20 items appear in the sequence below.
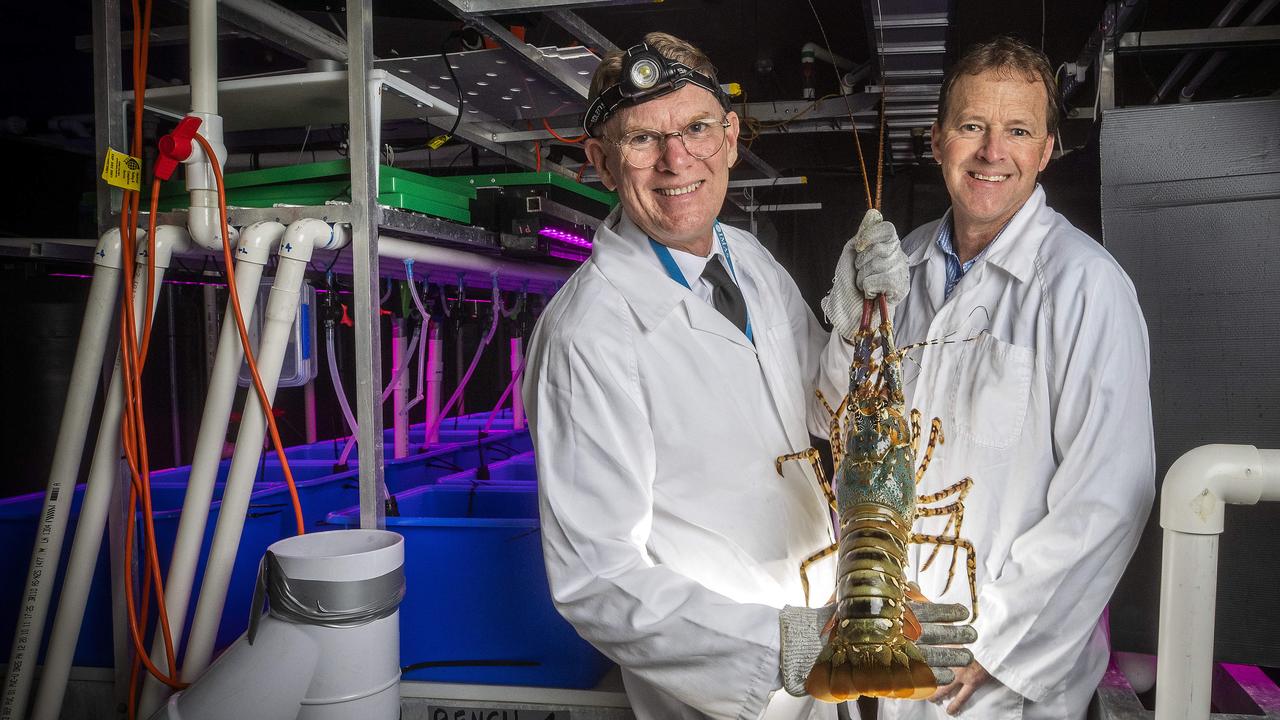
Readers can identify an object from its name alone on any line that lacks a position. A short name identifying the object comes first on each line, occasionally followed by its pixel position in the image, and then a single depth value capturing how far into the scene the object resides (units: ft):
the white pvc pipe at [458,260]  7.47
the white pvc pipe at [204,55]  6.48
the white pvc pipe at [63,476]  6.51
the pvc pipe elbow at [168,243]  6.68
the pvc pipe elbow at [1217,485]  2.96
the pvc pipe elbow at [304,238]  6.18
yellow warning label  6.71
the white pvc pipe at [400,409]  11.17
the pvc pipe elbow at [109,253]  6.73
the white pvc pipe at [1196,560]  2.94
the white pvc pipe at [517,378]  13.15
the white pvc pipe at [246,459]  6.15
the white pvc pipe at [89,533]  6.50
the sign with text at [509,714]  6.89
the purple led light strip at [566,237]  9.65
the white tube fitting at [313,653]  5.17
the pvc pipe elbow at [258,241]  6.40
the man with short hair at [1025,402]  5.04
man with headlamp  4.91
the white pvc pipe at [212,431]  6.20
